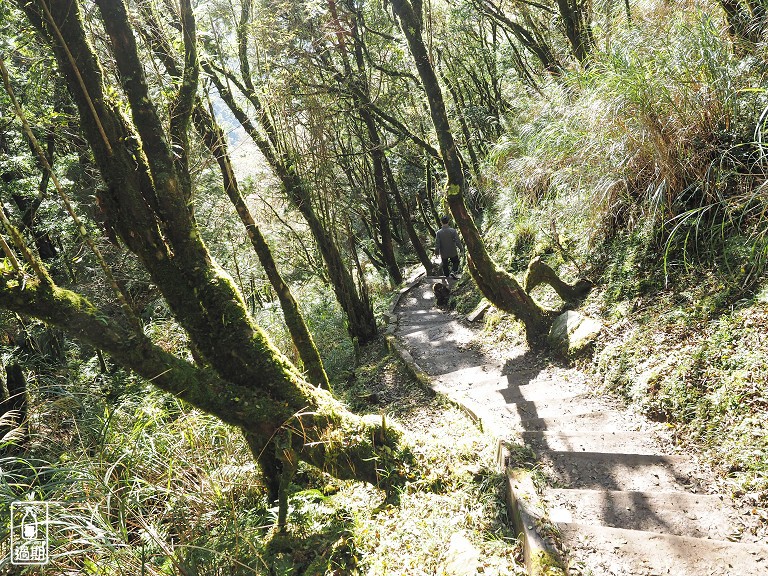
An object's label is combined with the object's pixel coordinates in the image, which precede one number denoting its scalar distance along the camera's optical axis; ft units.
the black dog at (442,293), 41.27
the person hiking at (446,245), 39.40
